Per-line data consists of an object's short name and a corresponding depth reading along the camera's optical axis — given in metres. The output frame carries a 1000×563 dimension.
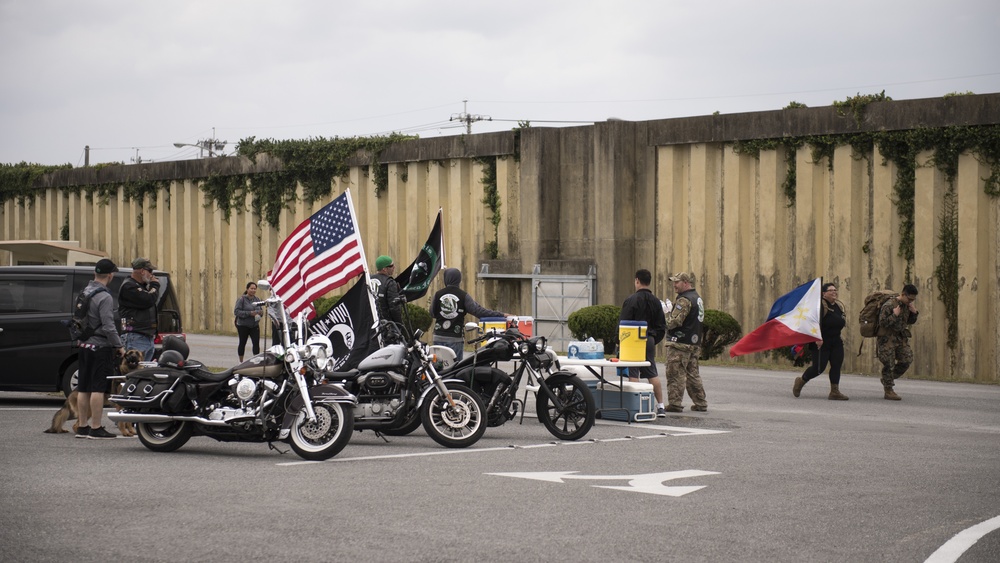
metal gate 31.14
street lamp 76.31
